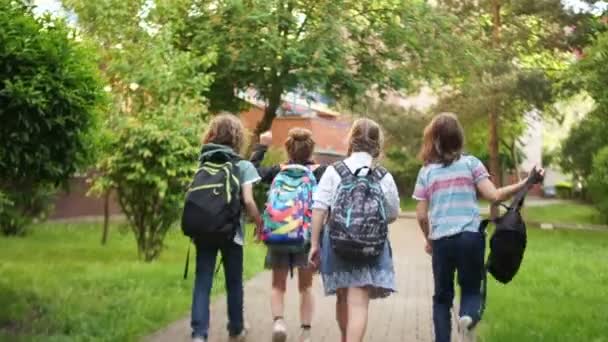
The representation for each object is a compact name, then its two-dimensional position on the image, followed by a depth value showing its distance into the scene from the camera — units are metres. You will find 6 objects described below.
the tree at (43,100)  6.38
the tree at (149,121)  11.89
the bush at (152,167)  11.84
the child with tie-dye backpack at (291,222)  6.50
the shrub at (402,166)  45.12
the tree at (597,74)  12.92
